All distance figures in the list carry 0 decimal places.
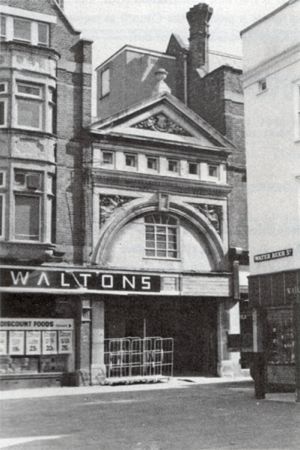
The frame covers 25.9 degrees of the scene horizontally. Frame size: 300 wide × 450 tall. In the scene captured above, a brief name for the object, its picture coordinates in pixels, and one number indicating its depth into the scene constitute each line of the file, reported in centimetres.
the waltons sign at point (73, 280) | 2161
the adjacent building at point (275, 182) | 1944
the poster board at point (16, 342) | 2194
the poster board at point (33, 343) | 2217
